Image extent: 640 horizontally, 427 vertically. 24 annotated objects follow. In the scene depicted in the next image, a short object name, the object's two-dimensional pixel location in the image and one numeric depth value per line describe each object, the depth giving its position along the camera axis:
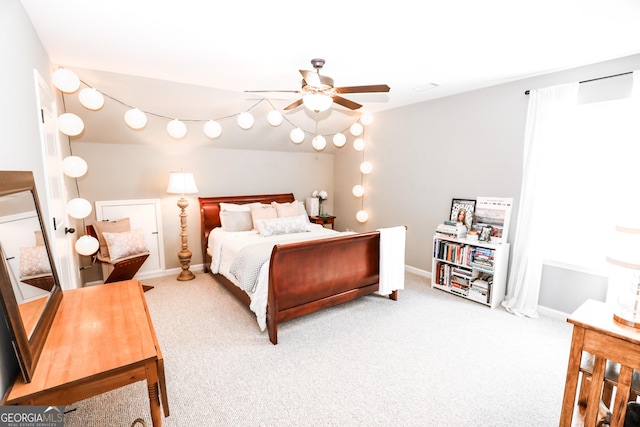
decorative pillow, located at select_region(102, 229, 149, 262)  3.51
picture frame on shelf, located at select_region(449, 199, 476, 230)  3.81
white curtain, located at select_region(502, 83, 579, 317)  3.00
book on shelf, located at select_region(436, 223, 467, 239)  3.77
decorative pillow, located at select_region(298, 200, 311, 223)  4.97
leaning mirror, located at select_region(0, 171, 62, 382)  1.00
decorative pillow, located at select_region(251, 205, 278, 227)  4.46
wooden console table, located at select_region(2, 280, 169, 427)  1.04
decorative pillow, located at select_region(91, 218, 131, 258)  3.63
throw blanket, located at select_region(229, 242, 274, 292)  2.92
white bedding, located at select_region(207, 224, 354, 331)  2.80
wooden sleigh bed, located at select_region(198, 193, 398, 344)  2.71
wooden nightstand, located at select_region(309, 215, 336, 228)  5.40
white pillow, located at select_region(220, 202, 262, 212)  4.48
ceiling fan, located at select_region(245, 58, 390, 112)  2.42
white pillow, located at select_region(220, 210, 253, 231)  4.31
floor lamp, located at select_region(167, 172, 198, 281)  3.97
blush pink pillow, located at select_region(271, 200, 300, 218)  4.77
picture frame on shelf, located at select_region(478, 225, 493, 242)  3.56
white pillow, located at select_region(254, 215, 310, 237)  4.08
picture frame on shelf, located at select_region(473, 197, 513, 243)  3.49
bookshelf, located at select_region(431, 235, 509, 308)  3.45
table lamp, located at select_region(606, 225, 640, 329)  1.45
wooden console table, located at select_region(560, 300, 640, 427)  1.43
